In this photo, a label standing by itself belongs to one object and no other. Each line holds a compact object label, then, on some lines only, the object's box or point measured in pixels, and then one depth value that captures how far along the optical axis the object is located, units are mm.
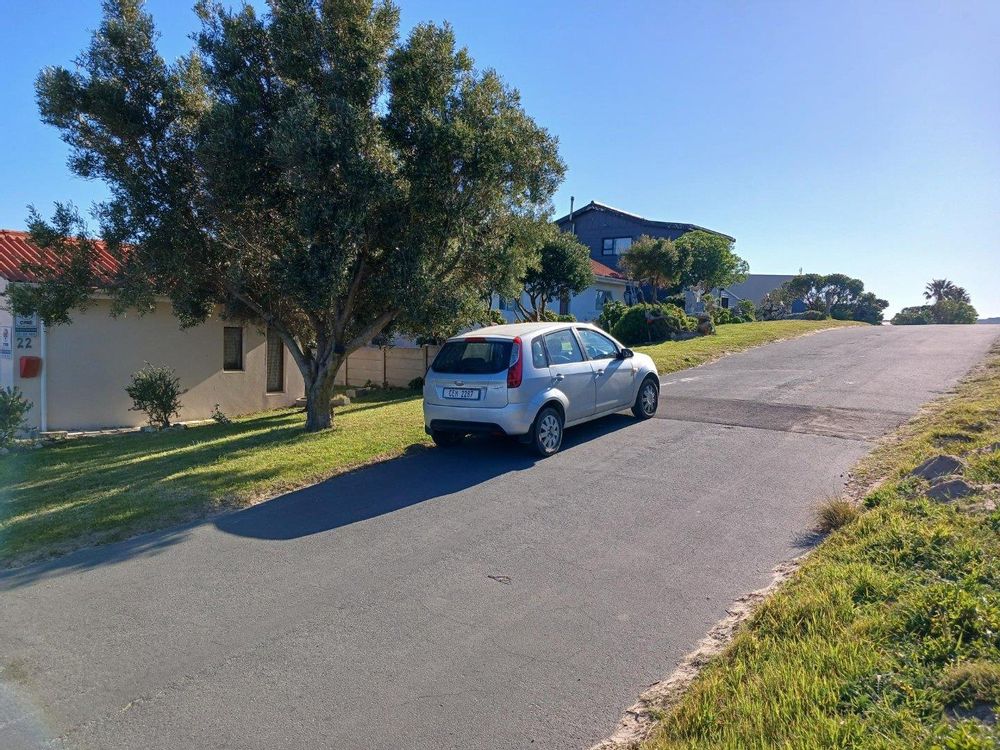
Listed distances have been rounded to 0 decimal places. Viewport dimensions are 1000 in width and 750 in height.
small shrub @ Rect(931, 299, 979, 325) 50844
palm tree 69062
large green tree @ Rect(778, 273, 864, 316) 58094
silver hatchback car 8805
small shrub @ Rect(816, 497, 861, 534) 5980
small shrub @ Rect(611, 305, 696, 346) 24188
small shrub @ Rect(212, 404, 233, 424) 16031
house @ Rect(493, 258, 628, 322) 37125
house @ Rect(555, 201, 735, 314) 44750
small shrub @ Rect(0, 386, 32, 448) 11977
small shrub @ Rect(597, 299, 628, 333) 27156
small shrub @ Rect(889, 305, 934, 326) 49875
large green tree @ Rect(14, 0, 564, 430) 9398
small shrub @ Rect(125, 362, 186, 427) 14945
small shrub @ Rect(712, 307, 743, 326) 32116
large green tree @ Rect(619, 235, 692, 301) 30062
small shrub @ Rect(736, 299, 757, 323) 36281
